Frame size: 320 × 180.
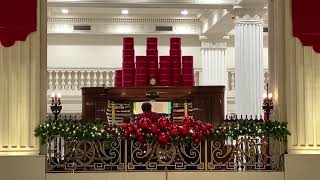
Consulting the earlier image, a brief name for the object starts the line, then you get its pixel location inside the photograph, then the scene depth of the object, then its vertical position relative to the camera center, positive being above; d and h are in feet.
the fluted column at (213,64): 77.61 +4.67
